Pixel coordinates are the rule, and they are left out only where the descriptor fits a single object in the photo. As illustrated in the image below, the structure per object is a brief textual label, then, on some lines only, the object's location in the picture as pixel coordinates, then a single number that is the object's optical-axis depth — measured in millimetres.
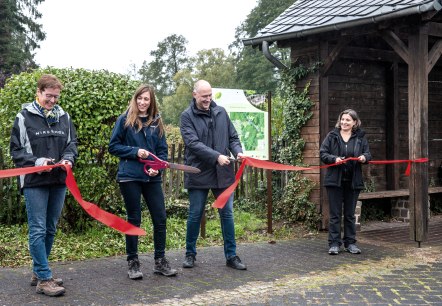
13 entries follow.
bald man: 5926
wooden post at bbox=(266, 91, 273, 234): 8211
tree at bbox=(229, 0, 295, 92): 43156
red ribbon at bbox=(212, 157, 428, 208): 5699
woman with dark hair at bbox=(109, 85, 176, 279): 5430
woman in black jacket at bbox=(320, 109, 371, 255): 7000
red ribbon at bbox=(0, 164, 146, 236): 5066
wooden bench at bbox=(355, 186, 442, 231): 9000
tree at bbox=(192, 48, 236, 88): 54000
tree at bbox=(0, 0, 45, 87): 30020
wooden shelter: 7344
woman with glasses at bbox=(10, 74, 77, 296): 4895
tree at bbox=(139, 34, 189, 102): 63844
